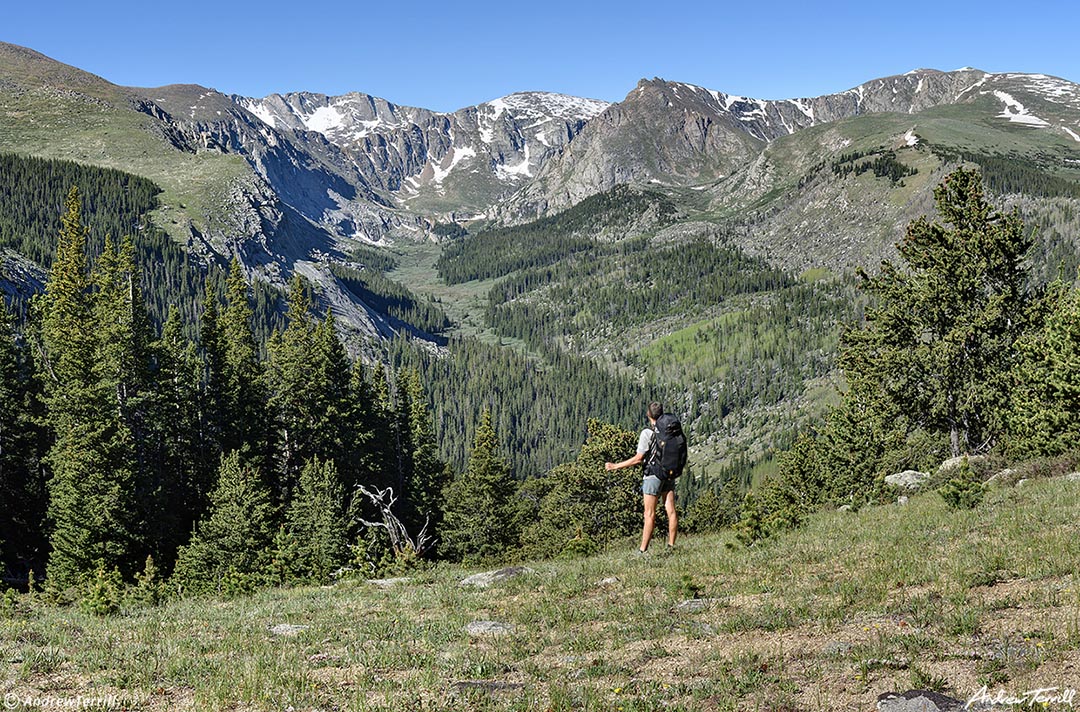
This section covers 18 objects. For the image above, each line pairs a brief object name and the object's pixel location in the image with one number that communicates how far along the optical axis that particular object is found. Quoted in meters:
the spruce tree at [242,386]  53.50
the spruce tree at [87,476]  35.56
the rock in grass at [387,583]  18.37
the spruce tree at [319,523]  35.47
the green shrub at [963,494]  17.08
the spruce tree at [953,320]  28.98
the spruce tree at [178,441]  45.28
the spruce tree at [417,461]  69.62
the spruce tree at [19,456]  45.07
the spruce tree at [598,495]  49.81
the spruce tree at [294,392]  53.53
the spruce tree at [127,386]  37.50
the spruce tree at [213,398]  53.19
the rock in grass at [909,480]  25.42
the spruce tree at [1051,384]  28.09
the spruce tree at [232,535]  37.00
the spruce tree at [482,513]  57.84
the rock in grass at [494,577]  16.21
